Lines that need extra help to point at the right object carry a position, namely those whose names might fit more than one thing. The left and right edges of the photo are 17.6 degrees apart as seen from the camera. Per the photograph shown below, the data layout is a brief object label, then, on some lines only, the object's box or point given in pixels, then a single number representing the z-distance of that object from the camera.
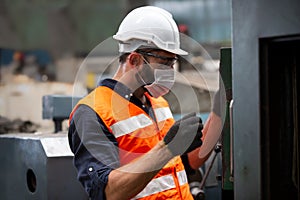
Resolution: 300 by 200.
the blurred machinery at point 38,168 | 3.86
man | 3.42
